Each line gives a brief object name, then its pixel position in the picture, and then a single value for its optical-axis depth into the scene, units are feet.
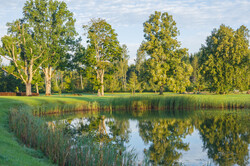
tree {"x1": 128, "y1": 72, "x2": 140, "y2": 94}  204.96
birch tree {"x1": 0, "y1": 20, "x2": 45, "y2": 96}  120.78
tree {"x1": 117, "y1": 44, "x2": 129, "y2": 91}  259.60
